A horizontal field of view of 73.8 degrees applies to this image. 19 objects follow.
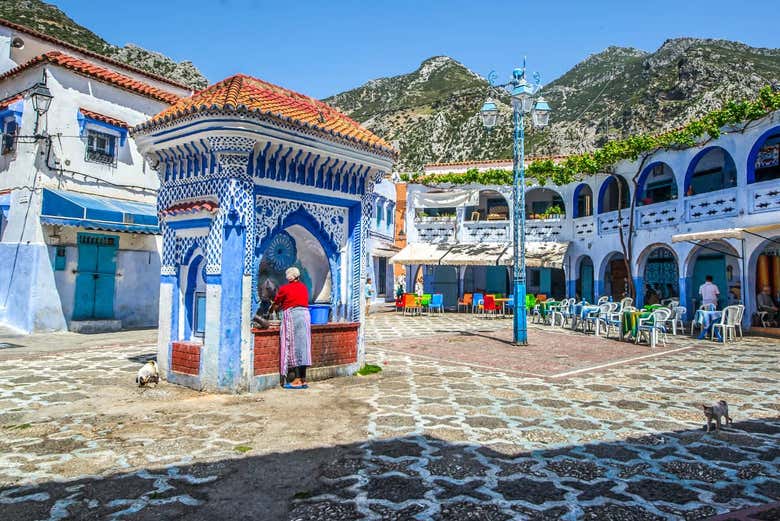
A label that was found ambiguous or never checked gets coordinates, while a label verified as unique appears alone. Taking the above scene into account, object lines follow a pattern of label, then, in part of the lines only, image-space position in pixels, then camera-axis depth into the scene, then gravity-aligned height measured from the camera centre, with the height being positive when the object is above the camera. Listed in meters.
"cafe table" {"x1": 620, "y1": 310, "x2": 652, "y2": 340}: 13.26 -1.06
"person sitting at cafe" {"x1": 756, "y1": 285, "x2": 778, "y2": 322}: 15.14 -0.70
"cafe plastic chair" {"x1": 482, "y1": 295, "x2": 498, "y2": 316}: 21.33 -0.94
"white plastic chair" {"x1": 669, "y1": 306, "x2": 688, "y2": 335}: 15.04 -1.06
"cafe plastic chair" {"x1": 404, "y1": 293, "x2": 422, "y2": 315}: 22.23 -0.84
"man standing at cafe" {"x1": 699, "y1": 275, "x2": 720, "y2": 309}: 14.39 -0.35
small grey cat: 5.63 -1.43
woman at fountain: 7.53 -0.65
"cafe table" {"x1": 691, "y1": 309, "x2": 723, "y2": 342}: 13.89 -1.03
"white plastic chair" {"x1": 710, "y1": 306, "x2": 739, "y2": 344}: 13.65 -1.10
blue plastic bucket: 8.50 -0.52
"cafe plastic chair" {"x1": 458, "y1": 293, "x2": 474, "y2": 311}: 23.38 -0.85
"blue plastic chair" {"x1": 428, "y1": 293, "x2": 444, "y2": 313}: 22.19 -0.80
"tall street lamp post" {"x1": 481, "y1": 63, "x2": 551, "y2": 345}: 12.45 +3.19
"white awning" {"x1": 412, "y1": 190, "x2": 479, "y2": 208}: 25.25 +4.08
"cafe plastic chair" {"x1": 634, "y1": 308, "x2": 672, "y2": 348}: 12.61 -1.06
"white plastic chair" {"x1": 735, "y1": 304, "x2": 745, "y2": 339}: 13.98 -0.92
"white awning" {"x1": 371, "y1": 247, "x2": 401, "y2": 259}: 25.25 +1.46
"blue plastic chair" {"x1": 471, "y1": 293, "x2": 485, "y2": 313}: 22.20 -0.80
